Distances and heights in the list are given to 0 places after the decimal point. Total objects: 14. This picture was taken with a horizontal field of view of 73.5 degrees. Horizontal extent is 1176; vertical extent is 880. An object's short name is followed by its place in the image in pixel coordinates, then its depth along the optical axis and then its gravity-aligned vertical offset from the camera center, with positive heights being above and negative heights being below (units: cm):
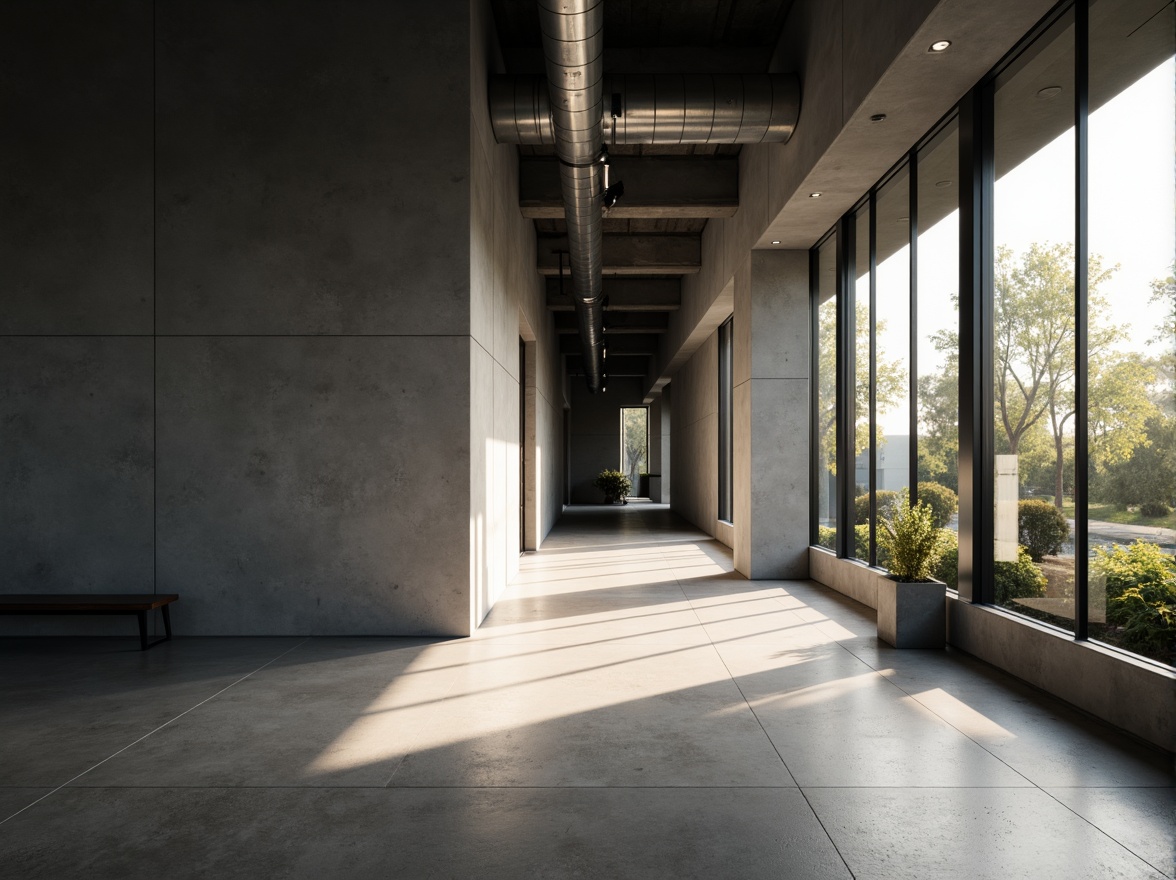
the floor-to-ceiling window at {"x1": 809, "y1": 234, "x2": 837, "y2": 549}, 827 +48
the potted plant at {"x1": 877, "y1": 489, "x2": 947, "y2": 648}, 538 -104
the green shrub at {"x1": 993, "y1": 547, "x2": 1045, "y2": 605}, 457 -86
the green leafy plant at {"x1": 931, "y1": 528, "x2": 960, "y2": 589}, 563 -88
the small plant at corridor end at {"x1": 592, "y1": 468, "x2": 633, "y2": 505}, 2588 -152
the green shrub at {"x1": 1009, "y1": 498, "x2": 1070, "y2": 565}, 430 -51
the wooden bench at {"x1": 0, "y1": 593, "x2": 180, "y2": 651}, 529 -112
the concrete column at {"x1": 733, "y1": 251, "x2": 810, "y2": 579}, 880 +9
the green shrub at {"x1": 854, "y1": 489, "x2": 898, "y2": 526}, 673 -62
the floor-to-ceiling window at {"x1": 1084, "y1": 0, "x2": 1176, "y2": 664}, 356 +54
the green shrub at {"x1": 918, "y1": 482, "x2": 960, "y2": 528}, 565 -47
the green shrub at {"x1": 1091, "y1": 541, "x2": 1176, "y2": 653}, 351 -73
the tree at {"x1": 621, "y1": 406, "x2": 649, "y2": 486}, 3208 -18
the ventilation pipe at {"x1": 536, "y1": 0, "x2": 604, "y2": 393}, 439 +228
